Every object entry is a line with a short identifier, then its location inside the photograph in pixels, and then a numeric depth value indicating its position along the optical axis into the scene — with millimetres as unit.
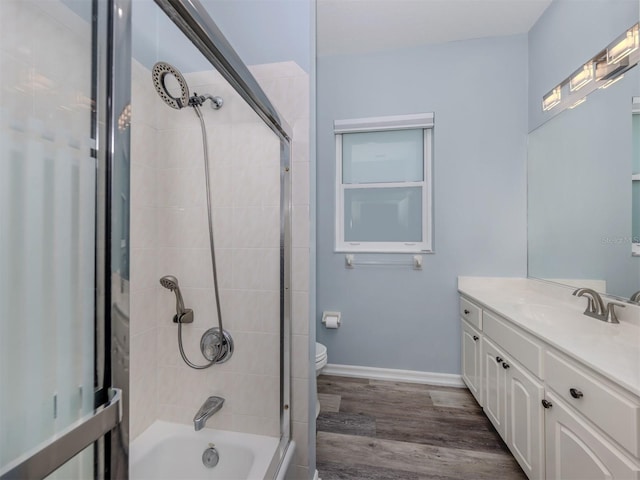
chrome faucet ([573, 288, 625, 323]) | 1282
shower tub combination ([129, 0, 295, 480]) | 1017
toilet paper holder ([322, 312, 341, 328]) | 2250
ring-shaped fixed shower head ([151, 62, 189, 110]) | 912
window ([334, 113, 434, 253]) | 2260
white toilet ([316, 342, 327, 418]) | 1733
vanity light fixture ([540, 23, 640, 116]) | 1297
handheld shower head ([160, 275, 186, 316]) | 1174
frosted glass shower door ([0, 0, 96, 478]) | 376
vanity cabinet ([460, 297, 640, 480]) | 777
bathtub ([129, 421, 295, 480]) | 1049
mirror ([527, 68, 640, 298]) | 1321
